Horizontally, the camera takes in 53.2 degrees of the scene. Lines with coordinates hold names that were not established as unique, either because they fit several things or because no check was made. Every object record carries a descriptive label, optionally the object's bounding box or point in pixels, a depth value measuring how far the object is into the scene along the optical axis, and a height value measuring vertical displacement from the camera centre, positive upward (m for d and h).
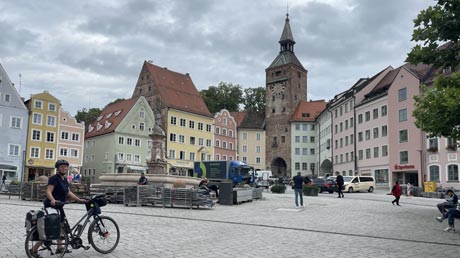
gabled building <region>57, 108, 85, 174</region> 58.75 +5.12
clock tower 93.44 +16.49
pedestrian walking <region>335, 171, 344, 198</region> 30.11 +0.11
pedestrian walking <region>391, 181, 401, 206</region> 24.39 -0.39
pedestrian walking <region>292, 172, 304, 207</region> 21.61 -0.20
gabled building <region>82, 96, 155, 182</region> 62.97 +5.61
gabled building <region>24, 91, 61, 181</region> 55.34 +5.40
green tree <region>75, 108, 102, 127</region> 81.54 +11.58
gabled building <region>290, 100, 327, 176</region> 91.88 +8.60
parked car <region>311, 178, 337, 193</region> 40.57 -0.14
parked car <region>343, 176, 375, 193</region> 43.16 +0.01
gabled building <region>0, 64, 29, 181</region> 52.50 +5.68
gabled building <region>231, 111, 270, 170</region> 92.31 +8.47
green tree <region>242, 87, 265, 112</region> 106.75 +19.24
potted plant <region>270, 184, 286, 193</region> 36.38 -0.51
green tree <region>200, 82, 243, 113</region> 91.44 +17.44
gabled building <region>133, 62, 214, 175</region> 68.81 +10.35
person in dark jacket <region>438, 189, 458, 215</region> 15.02 -0.58
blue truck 45.53 +1.13
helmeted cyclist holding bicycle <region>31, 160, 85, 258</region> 8.41 -0.16
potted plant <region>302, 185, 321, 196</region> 33.16 -0.50
